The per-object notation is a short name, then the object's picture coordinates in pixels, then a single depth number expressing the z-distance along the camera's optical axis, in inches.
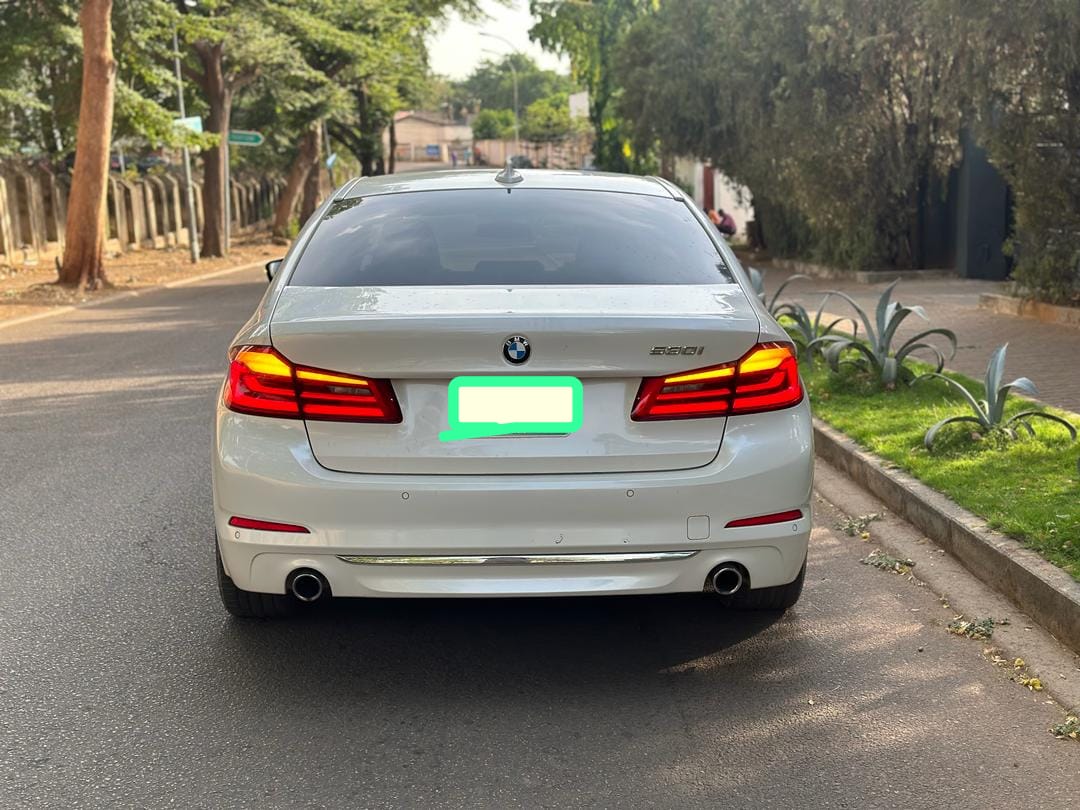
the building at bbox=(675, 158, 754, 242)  1694.1
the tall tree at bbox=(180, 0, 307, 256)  1203.2
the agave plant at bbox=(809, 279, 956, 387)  329.4
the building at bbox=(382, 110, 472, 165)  5954.7
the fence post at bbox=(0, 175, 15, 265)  1097.4
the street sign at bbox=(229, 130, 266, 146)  1298.0
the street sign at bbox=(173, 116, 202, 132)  1014.3
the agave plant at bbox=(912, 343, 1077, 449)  260.2
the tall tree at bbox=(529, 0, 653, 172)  1531.7
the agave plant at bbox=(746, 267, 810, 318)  379.8
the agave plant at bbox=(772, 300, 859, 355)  384.5
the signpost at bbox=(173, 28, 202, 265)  1032.2
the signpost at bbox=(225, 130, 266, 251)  1298.0
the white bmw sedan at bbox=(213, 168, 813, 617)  146.8
